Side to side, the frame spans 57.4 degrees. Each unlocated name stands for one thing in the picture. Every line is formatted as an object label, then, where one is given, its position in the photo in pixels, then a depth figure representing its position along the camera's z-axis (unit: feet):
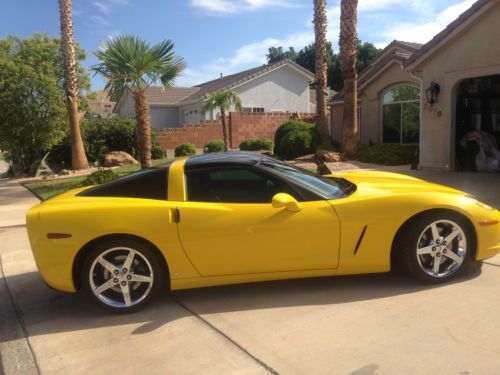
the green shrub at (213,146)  86.28
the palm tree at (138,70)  37.93
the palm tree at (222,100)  77.77
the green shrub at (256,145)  81.82
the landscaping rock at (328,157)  47.83
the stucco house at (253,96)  109.91
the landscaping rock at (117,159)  68.74
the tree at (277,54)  208.33
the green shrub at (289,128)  57.73
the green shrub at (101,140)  69.87
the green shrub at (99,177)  34.52
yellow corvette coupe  12.51
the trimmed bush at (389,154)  46.62
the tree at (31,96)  59.67
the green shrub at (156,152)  81.46
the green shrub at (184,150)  85.00
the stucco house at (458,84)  33.73
